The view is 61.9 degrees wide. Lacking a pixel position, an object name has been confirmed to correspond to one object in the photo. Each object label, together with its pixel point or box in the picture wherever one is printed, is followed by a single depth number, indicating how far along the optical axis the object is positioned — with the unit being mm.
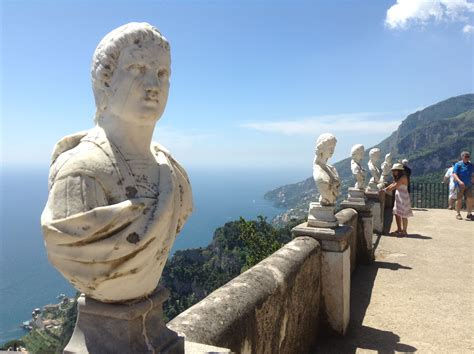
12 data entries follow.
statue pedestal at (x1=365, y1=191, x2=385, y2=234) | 11523
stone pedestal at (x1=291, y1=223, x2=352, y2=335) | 5594
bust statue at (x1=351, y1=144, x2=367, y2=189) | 9555
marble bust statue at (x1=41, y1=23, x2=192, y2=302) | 1668
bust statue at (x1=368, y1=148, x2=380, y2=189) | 12359
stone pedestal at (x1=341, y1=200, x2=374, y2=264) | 8836
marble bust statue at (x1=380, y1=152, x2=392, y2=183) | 14977
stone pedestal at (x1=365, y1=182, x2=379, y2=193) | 12113
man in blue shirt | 12356
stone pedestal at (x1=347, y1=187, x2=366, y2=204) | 9328
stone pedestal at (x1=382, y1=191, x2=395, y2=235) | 12855
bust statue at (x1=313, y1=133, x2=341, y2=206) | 5543
